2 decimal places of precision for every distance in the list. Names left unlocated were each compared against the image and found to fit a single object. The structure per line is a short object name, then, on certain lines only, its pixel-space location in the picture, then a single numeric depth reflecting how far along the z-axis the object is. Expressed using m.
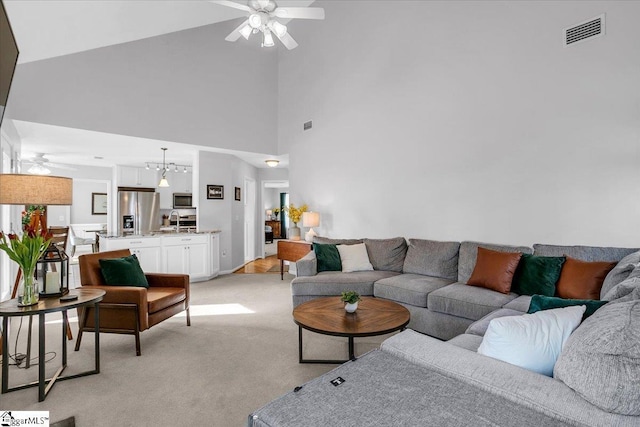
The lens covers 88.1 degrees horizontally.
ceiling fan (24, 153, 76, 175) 6.81
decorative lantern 2.42
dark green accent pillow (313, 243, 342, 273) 4.14
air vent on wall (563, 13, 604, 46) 2.93
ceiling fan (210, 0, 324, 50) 3.04
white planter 2.59
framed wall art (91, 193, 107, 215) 8.90
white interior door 7.95
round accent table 2.08
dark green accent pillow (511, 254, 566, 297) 2.75
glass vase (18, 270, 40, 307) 2.18
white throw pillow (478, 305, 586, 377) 1.28
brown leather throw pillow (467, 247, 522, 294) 2.97
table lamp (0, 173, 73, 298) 2.46
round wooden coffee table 2.28
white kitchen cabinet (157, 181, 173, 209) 8.22
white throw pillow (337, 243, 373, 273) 4.14
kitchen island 5.15
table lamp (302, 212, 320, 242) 5.48
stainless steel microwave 8.20
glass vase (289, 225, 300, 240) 5.91
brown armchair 2.85
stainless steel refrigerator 7.54
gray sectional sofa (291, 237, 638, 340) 2.80
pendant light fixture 6.23
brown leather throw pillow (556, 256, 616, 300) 2.48
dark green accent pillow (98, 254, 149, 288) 3.06
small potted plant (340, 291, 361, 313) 2.57
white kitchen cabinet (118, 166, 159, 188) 7.73
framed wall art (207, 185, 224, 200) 6.38
